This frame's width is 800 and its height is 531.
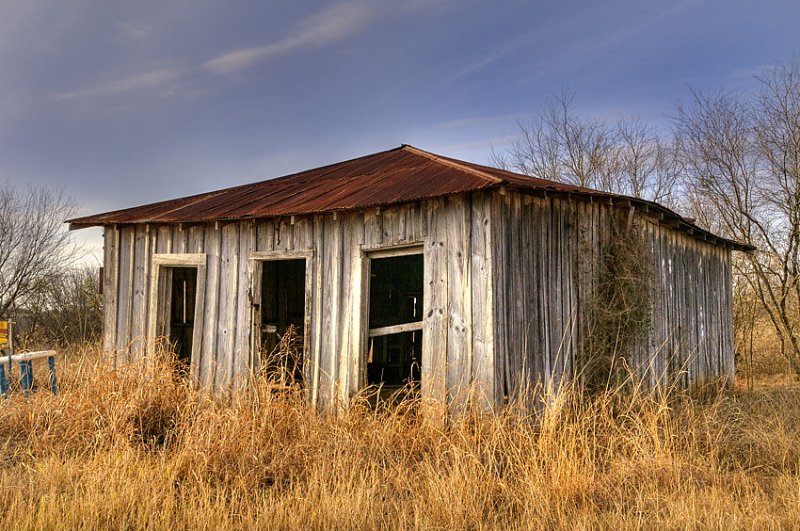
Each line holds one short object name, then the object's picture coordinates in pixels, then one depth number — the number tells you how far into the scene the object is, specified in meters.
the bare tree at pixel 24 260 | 18.45
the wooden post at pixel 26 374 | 8.65
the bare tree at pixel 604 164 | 22.61
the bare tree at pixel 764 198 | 14.29
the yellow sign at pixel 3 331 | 9.36
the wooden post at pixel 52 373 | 8.39
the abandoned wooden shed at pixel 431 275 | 6.79
